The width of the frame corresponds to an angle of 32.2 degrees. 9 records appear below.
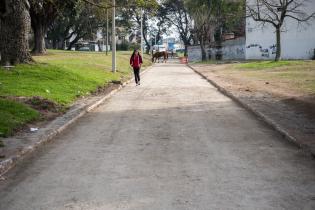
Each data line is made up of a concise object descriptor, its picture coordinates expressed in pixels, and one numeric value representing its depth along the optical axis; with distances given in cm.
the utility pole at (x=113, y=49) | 3077
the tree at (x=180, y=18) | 9562
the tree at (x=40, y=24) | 4394
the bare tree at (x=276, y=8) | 5196
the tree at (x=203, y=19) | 6922
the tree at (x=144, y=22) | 2658
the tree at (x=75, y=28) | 7594
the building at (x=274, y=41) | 5631
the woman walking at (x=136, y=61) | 2569
